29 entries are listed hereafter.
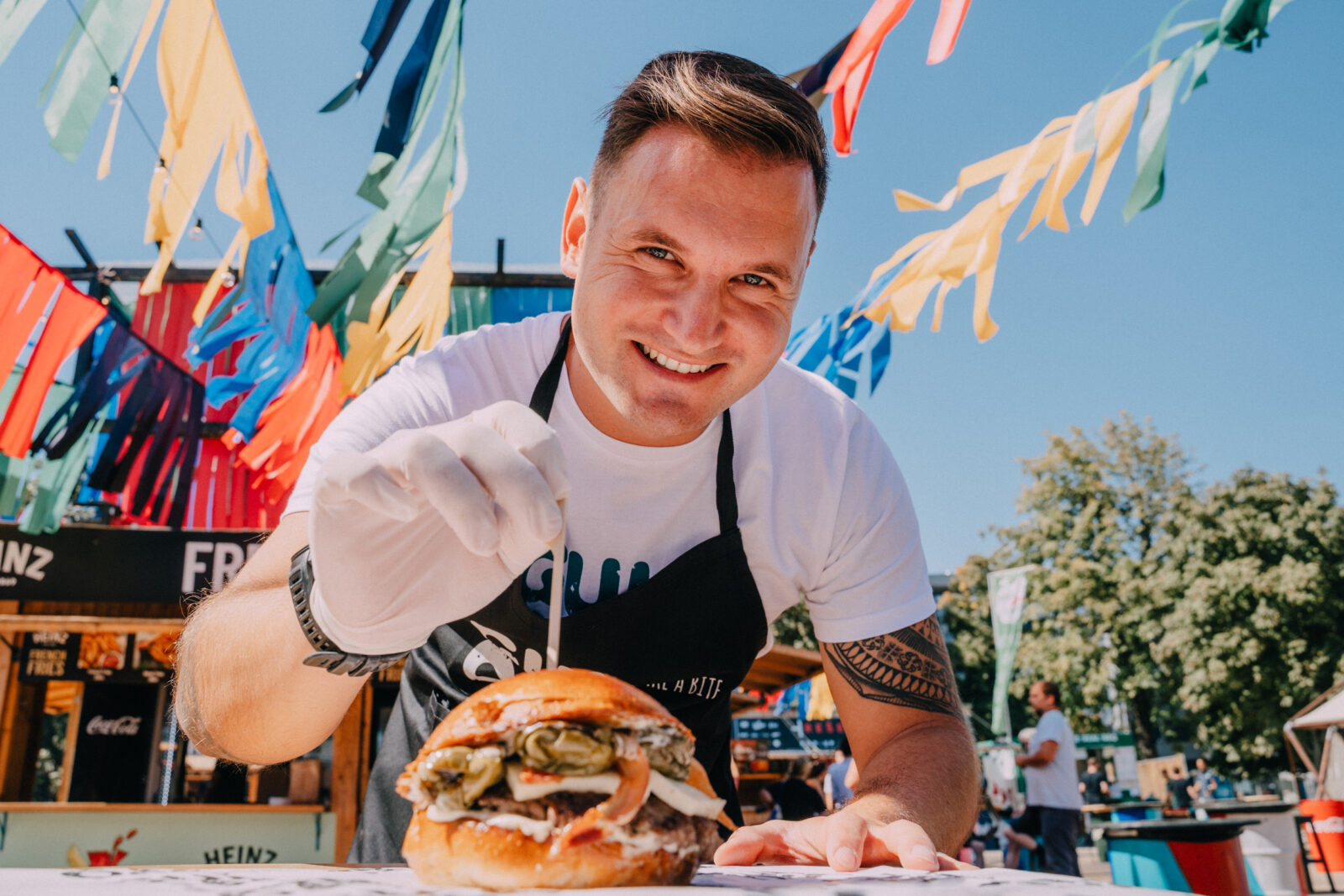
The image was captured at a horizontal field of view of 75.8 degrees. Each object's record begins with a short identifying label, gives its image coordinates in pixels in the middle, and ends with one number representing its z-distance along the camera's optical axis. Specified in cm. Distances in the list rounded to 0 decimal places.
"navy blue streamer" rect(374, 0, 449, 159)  357
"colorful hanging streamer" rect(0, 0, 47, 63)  261
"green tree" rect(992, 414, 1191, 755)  2658
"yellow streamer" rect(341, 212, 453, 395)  448
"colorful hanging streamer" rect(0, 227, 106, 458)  412
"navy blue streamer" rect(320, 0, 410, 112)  324
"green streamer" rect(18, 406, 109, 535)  606
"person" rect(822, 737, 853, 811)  1012
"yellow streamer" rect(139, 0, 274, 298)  342
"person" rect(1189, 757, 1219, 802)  2020
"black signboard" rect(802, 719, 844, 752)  2139
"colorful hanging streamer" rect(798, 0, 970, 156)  328
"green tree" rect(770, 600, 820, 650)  2877
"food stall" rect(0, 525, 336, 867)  634
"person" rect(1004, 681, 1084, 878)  813
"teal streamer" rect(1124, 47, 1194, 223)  303
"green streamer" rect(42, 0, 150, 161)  292
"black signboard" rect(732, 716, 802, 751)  2105
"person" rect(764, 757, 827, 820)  988
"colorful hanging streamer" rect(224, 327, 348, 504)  580
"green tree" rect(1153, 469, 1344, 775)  2353
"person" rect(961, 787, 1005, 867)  1127
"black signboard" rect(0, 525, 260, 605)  632
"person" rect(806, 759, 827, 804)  1193
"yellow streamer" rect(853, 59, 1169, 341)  333
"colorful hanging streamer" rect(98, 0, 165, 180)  299
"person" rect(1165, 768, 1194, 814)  1520
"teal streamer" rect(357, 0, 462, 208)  367
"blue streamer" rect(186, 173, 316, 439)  502
